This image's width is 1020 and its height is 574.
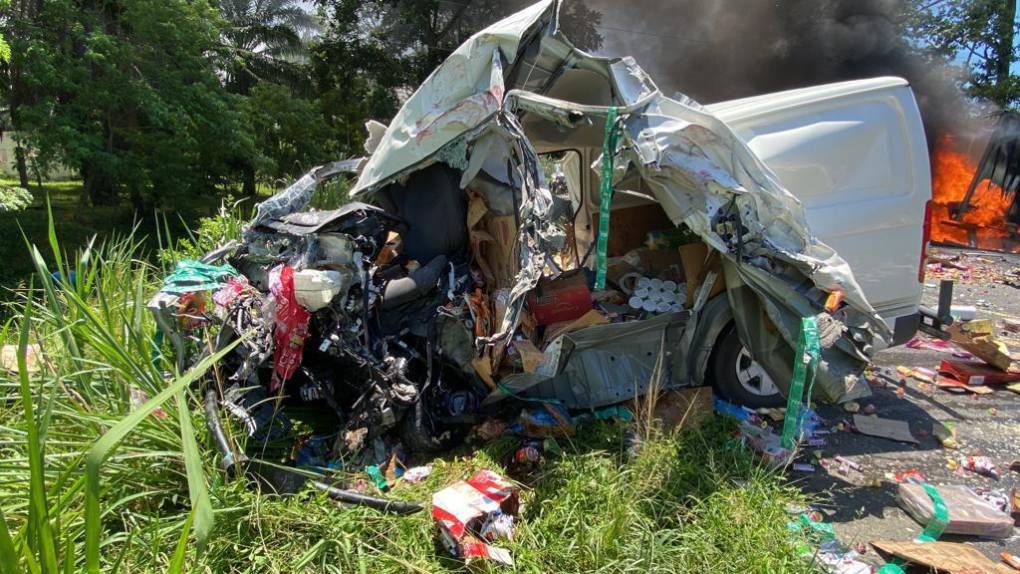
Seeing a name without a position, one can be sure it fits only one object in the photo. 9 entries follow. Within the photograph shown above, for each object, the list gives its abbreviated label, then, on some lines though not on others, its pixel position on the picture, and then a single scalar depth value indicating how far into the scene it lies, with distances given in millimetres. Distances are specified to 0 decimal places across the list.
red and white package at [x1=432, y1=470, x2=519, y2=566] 2582
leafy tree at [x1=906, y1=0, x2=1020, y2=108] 14219
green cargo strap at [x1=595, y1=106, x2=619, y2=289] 3324
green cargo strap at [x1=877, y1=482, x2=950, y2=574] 2916
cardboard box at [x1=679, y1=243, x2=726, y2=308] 4004
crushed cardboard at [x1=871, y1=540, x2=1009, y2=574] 2572
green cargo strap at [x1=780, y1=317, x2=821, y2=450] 3111
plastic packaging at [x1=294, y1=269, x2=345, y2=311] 3293
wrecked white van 3326
